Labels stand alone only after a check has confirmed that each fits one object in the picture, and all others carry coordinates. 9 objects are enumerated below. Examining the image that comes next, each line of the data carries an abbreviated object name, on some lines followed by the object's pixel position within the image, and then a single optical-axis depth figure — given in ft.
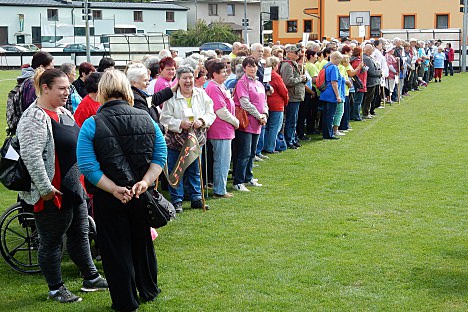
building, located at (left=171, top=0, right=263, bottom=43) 290.35
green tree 242.58
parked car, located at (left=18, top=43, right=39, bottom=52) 208.07
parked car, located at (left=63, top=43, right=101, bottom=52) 176.72
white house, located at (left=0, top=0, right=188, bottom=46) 230.27
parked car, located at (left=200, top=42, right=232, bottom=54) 196.03
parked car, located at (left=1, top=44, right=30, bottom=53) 199.19
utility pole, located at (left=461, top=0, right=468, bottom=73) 147.64
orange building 218.79
